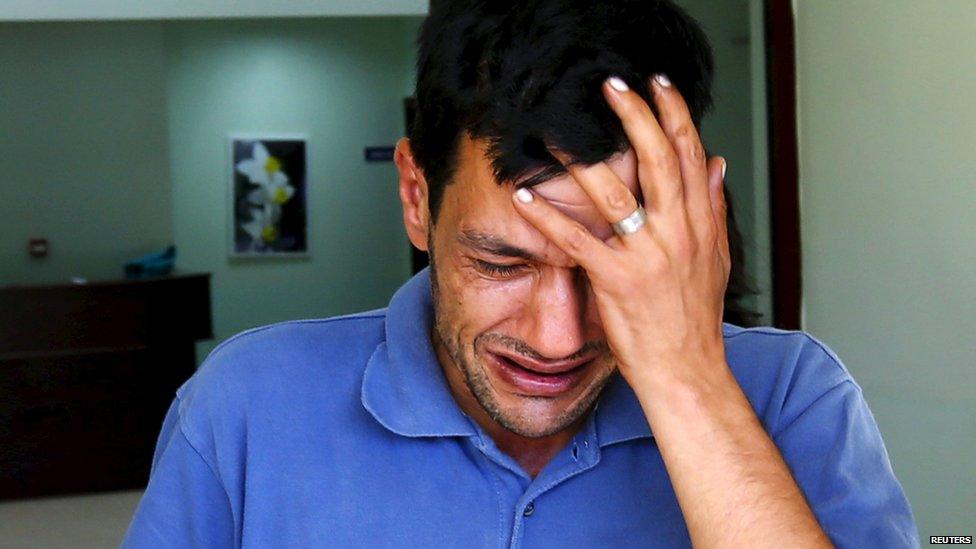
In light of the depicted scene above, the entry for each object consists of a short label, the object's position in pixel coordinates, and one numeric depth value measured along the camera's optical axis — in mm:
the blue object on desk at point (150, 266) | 8391
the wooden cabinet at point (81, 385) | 6996
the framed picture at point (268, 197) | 9977
